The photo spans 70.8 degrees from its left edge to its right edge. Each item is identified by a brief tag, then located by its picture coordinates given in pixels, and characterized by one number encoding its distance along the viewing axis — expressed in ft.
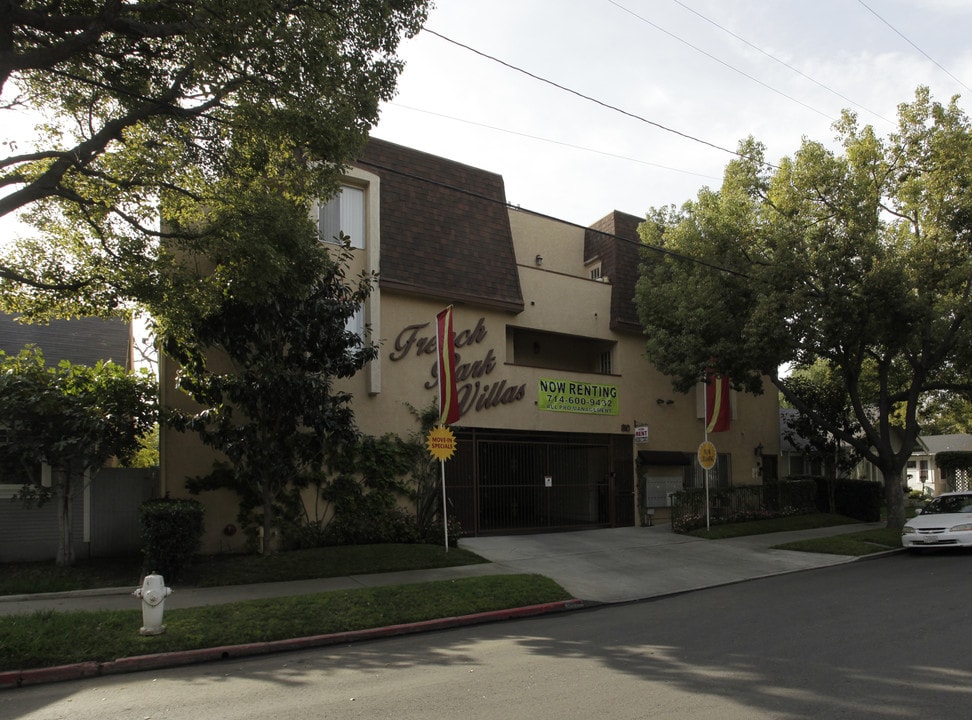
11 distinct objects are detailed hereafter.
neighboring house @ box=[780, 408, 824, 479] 86.30
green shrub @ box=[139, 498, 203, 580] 36.11
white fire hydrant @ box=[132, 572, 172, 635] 25.50
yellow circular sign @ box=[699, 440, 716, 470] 57.67
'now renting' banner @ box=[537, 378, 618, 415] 60.34
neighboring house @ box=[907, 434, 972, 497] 133.80
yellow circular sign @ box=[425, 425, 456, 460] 44.47
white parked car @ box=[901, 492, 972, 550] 48.93
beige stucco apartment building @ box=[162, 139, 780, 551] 51.85
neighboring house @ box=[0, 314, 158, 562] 40.96
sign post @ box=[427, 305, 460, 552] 47.32
